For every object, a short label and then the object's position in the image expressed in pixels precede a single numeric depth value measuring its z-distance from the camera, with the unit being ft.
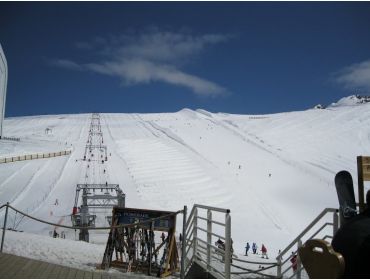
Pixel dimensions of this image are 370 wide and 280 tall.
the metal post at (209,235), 23.71
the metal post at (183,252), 26.00
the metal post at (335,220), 19.96
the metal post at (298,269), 22.84
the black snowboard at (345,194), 9.85
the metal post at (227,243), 20.36
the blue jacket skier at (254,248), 75.82
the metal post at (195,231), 26.53
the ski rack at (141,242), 31.89
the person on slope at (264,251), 72.60
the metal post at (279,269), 28.41
